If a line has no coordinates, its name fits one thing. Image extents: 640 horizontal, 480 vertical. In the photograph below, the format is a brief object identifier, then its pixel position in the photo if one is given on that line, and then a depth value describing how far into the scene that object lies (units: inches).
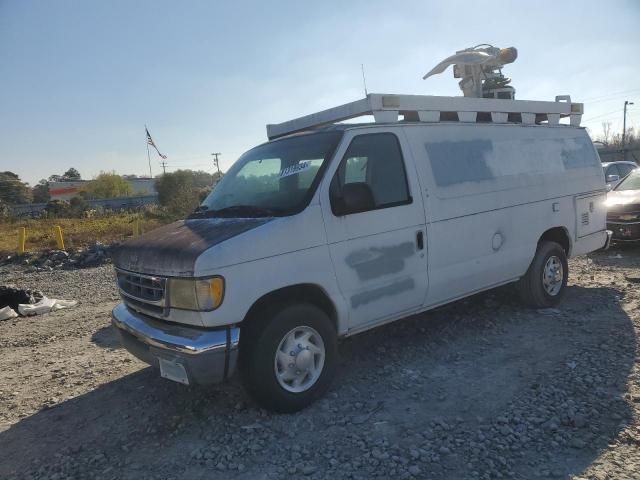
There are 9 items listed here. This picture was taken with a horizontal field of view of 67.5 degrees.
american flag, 1926.7
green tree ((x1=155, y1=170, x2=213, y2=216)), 1555.1
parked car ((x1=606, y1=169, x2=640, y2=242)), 346.1
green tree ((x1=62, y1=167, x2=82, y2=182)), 4536.4
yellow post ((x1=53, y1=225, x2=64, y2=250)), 586.2
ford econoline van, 131.0
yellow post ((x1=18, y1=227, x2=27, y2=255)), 565.3
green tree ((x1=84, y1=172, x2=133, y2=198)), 3038.9
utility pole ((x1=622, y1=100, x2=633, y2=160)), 2355.8
